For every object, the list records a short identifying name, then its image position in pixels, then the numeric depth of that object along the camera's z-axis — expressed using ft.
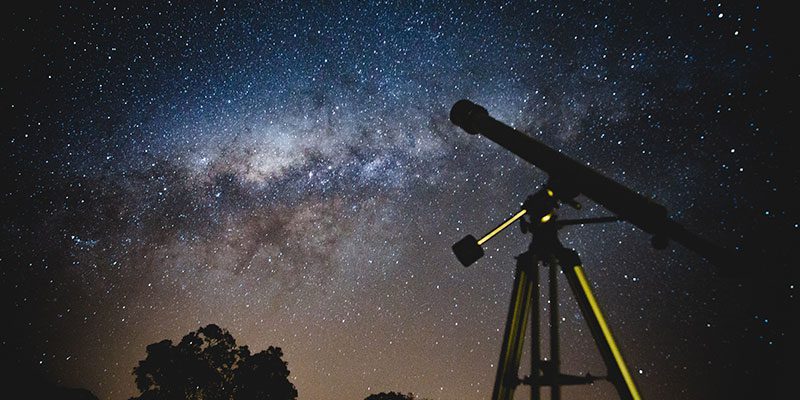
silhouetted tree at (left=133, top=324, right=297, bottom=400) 46.37
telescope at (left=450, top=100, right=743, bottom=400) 5.51
